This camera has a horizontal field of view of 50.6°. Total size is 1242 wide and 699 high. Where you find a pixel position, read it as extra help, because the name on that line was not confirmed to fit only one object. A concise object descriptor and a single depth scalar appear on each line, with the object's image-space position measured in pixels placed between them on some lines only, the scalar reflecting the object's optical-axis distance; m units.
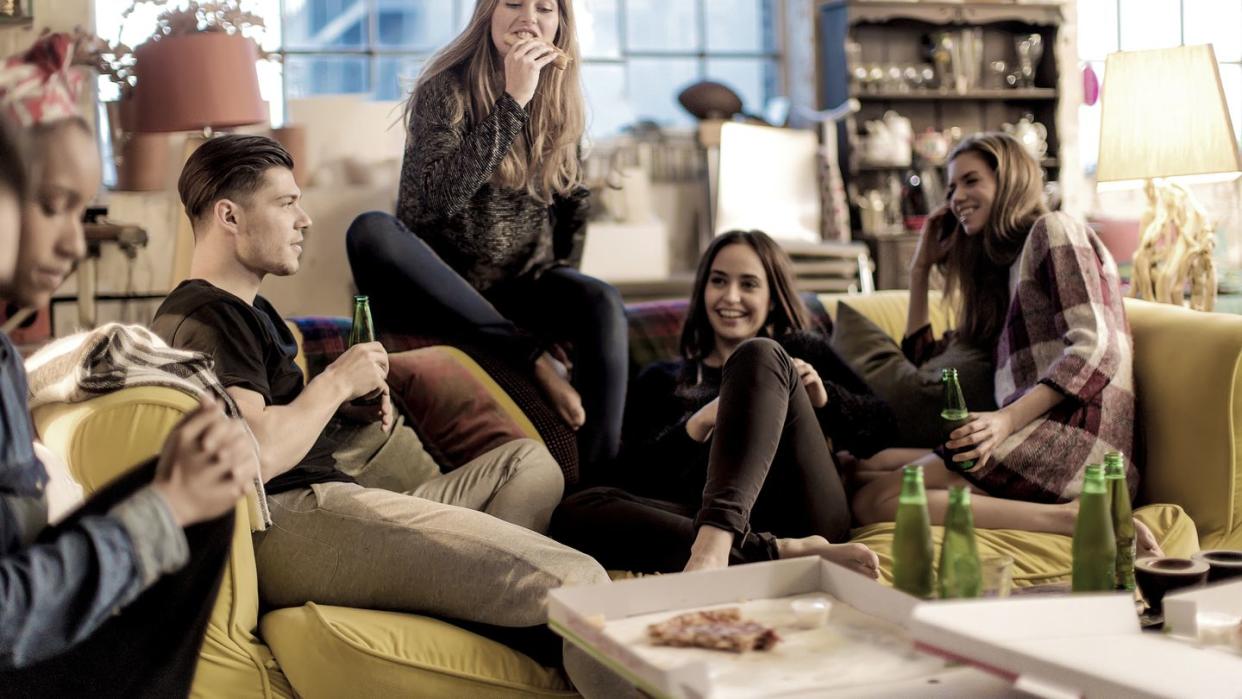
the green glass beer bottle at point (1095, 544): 1.58
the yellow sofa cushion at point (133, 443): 1.74
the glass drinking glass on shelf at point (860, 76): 6.51
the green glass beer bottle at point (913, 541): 1.52
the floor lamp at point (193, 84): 3.79
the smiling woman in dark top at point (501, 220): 2.62
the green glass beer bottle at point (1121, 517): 1.76
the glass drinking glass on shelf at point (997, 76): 6.93
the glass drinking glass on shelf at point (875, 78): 6.60
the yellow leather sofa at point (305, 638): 1.74
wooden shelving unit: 6.46
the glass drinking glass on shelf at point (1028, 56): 6.88
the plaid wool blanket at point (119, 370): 1.77
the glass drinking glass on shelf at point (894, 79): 6.64
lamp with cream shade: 3.00
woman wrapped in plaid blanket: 2.40
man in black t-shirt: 1.87
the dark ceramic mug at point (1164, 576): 1.69
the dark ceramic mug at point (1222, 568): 1.76
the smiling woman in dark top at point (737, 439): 2.01
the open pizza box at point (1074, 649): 1.21
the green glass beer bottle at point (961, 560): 1.50
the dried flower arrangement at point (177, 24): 3.89
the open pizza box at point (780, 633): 1.23
